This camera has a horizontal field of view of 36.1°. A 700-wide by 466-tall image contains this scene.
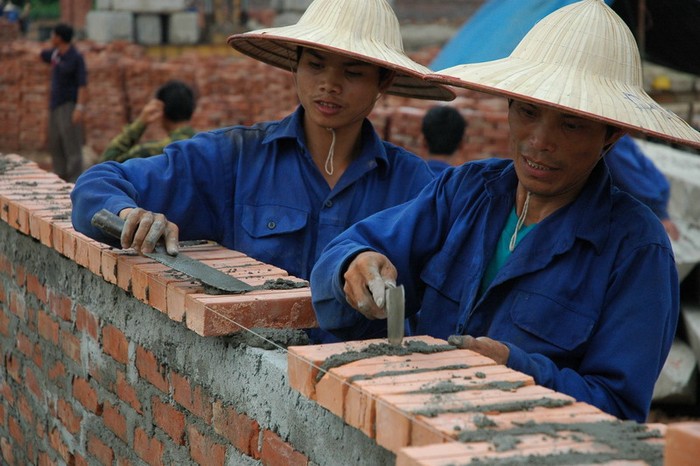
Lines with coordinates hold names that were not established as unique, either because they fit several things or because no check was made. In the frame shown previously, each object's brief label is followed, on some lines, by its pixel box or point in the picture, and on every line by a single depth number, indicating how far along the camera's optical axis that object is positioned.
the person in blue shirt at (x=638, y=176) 6.75
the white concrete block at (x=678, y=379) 7.00
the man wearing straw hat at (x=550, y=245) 2.55
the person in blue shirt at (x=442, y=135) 6.84
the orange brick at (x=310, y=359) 2.40
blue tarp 6.77
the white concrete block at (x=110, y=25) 18.22
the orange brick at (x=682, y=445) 1.68
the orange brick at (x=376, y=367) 2.31
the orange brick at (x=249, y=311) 2.92
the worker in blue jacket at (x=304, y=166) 3.57
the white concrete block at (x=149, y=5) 18.25
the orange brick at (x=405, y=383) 2.20
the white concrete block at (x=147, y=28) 18.64
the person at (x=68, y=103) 12.16
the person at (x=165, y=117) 7.29
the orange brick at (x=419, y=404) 2.08
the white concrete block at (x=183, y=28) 19.08
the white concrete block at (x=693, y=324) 7.21
